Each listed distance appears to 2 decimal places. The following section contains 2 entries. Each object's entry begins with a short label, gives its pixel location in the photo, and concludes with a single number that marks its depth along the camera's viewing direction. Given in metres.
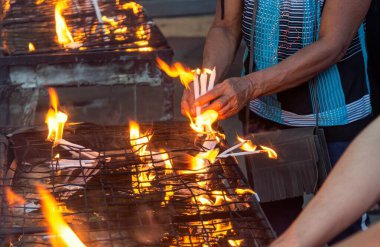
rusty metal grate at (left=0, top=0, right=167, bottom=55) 4.45
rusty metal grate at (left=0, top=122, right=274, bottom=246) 2.63
